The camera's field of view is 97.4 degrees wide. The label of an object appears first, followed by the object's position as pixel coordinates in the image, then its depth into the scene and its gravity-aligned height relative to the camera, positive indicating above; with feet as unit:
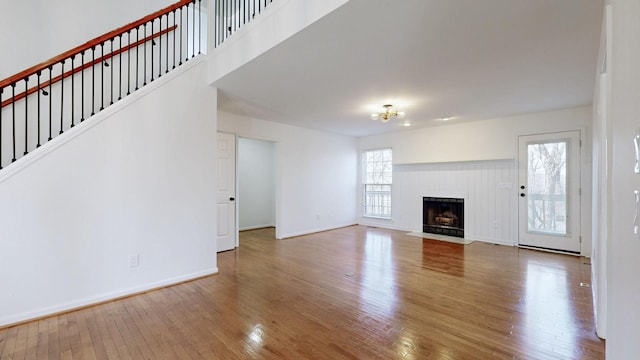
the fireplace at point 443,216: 19.26 -2.58
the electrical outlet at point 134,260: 9.85 -2.89
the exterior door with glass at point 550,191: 14.93 -0.61
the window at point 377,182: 23.09 -0.22
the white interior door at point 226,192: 16.06 -0.75
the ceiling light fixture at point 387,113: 14.48 +3.49
